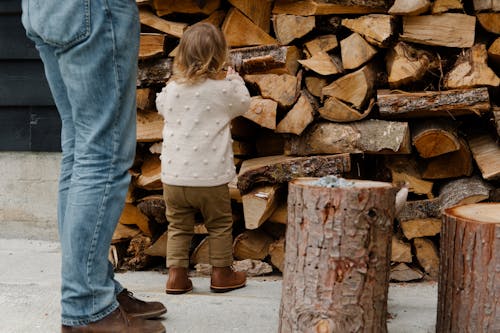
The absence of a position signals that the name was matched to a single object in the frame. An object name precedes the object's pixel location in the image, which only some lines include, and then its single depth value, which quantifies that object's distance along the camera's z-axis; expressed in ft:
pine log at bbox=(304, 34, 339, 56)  19.11
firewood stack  18.26
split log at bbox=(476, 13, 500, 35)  18.30
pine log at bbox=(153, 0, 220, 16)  19.69
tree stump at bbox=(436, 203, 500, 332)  13.42
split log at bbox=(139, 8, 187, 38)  19.60
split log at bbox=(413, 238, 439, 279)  19.44
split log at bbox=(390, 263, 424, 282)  19.49
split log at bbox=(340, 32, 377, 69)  18.51
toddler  17.89
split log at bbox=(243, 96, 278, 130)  18.83
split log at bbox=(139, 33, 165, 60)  19.73
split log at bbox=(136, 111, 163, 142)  20.16
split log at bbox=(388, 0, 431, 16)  17.89
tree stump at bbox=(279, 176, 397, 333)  13.25
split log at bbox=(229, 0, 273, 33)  19.36
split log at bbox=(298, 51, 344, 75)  18.70
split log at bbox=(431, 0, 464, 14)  18.29
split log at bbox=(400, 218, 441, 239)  19.05
